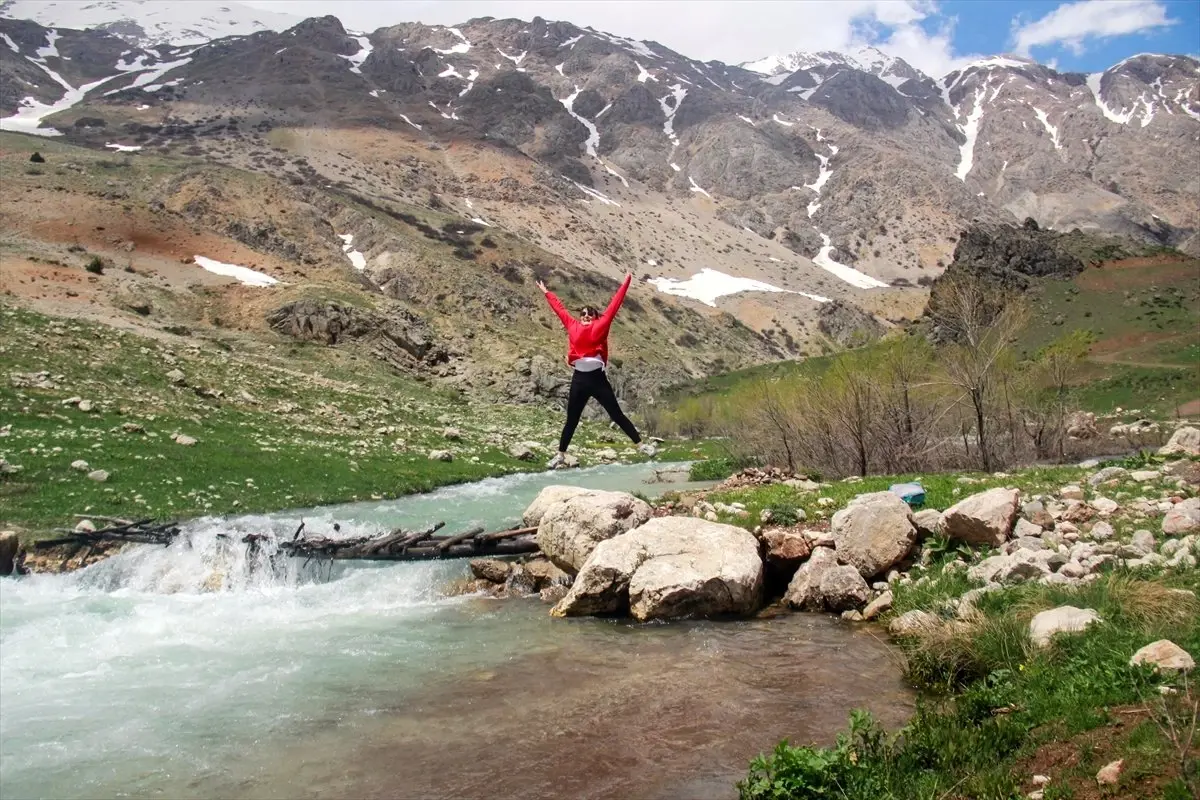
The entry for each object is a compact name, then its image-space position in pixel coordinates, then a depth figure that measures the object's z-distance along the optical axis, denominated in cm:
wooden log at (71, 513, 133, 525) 1728
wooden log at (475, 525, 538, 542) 1698
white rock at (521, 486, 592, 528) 1695
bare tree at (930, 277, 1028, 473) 2594
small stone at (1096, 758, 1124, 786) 509
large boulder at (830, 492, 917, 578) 1304
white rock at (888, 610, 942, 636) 985
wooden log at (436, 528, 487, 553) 1728
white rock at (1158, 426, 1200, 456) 2349
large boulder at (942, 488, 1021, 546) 1257
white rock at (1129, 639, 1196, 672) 643
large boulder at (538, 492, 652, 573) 1522
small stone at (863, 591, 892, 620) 1191
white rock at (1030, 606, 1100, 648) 807
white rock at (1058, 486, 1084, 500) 1442
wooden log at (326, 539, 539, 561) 1719
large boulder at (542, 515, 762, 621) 1265
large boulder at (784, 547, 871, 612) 1251
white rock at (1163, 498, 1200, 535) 1080
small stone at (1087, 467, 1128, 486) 1617
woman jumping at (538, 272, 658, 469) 1114
